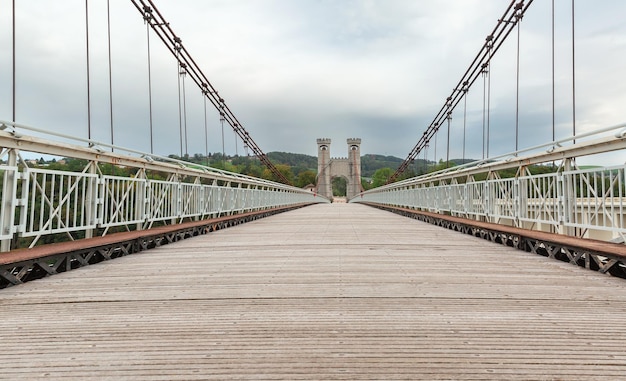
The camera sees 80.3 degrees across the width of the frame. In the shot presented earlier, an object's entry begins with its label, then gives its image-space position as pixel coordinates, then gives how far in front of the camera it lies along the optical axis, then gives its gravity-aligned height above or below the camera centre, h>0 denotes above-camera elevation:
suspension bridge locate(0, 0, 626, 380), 1.37 -0.63
